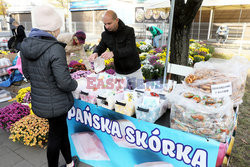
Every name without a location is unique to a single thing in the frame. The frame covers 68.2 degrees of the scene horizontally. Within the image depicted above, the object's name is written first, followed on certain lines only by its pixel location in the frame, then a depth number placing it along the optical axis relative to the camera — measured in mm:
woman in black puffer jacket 1479
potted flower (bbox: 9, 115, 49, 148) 2568
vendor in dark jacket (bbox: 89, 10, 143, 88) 2282
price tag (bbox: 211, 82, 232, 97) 1475
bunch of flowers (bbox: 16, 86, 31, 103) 3598
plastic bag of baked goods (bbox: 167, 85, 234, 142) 1354
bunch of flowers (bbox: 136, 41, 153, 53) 7488
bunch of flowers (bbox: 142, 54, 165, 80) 4336
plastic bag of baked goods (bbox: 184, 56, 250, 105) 1491
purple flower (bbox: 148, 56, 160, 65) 5053
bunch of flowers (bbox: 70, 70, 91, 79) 2638
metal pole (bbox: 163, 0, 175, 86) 2264
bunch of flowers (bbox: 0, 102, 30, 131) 2860
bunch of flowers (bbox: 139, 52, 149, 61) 5986
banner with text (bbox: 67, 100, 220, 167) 1422
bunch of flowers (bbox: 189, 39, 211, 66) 5903
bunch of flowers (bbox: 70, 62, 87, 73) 3557
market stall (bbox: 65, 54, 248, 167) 1388
